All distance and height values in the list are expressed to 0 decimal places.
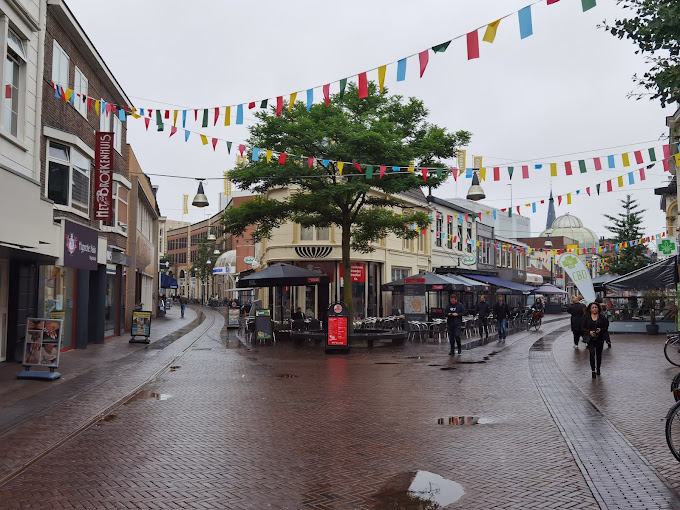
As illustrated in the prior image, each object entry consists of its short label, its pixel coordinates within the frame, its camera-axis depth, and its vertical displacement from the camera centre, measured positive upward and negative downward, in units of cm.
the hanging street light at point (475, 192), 2978 +531
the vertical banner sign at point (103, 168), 1975 +423
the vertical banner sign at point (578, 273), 2411 +117
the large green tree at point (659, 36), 937 +403
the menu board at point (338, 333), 1952 -78
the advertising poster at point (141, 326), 2236 -59
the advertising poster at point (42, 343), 1295 -66
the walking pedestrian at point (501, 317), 2445 -45
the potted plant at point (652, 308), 2805 -19
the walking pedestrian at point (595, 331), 1333 -54
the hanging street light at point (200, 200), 2670 +442
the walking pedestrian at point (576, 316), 2075 -39
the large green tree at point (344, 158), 2080 +479
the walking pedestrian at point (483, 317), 2729 -49
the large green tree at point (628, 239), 5112 +534
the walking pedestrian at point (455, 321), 1908 -45
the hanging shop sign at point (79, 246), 1666 +169
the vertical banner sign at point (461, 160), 2335 +529
